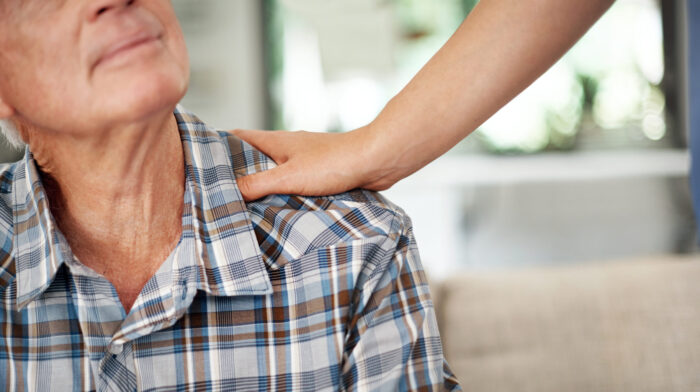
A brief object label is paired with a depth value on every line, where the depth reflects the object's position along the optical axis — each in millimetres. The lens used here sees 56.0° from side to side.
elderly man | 742
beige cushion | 1431
